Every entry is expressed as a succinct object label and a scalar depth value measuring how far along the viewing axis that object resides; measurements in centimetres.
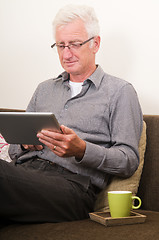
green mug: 208
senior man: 213
